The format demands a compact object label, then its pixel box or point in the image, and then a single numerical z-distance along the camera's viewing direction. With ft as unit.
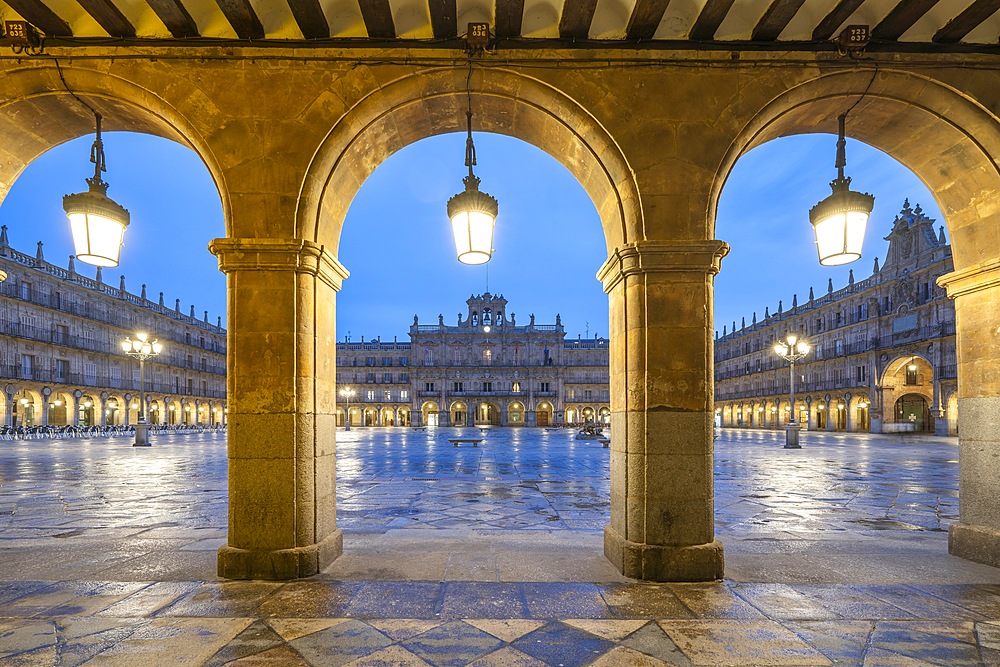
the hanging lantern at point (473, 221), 12.39
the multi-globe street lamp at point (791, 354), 67.10
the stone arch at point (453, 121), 13.14
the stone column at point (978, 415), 13.82
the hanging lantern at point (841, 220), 12.72
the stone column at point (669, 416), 12.64
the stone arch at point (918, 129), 13.08
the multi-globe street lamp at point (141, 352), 66.74
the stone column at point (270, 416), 12.75
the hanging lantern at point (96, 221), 12.60
